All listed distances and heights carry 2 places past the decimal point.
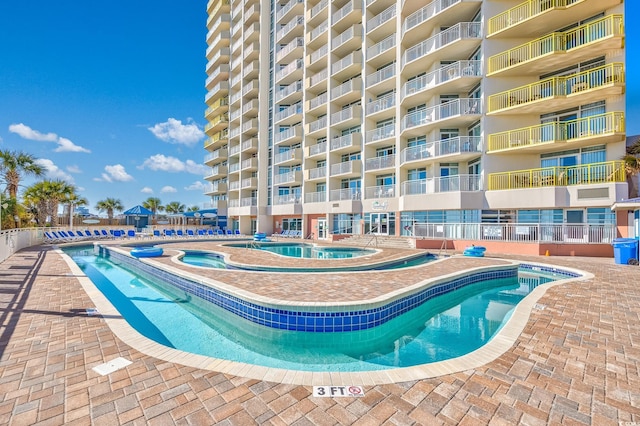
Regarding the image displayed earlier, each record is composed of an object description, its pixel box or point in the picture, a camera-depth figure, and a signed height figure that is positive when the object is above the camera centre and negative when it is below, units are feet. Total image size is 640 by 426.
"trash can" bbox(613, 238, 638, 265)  38.22 -5.28
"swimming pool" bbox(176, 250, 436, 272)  36.05 -7.19
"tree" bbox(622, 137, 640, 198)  45.55 +7.30
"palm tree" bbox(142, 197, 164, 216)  156.56 +7.78
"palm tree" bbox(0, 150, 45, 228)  74.08 +13.63
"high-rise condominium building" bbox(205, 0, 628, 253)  50.11 +22.49
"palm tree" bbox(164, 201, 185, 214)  168.66 +5.90
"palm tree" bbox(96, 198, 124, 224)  145.48 +6.47
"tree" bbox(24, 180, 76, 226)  83.25 +6.53
